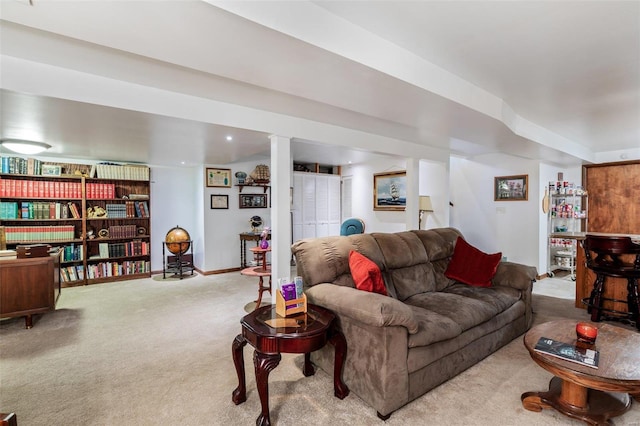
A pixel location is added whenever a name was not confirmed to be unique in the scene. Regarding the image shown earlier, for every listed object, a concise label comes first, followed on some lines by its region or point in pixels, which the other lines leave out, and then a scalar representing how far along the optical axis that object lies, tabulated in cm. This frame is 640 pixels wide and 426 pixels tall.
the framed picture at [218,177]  566
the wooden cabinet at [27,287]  312
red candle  184
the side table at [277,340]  167
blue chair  644
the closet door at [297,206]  655
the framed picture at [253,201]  608
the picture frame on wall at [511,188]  541
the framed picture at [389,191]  619
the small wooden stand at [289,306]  194
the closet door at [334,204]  720
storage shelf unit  552
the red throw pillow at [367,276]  226
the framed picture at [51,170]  470
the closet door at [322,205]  695
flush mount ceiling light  356
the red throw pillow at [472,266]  304
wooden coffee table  155
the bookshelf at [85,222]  455
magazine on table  167
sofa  181
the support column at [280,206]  324
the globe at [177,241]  533
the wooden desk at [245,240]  573
